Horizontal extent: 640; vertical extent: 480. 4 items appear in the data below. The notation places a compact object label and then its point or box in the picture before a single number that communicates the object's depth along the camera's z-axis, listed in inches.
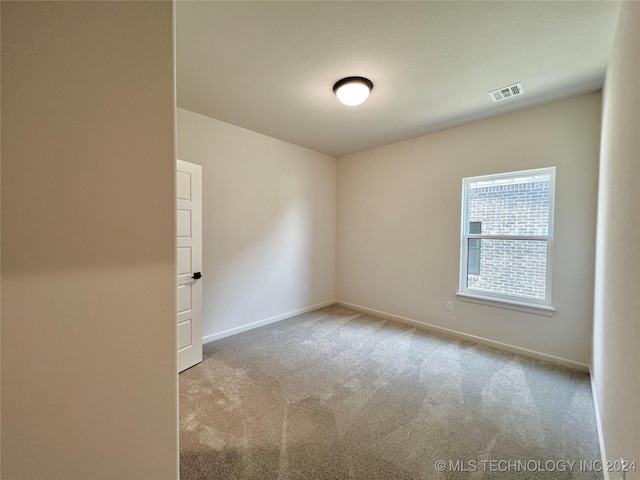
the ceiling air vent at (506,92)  92.9
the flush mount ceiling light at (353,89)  87.6
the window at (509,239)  108.8
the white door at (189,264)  98.7
